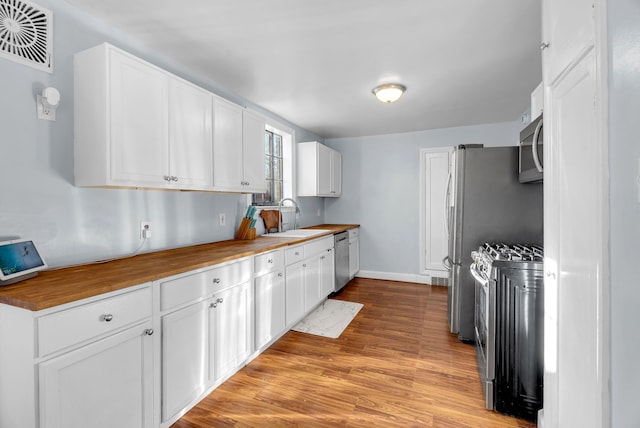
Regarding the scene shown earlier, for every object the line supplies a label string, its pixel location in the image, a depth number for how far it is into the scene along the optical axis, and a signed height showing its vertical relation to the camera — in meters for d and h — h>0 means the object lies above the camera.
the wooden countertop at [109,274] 1.13 -0.30
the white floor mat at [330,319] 2.95 -1.13
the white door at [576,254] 0.83 -0.14
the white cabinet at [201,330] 1.61 -0.72
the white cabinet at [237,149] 2.35 +0.55
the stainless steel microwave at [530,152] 1.64 +0.38
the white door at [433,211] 4.55 +0.04
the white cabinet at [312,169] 4.18 +0.63
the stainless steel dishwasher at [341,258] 4.02 -0.62
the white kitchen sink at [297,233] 3.24 -0.23
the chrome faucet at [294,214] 3.70 +0.01
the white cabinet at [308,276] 2.85 -0.67
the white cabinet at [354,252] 4.59 -0.61
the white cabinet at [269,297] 2.36 -0.69
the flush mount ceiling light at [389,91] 2.84 +1.17
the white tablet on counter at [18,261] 1.27 -0.21
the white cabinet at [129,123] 1.60 +0.53
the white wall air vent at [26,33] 1.43 +0.90
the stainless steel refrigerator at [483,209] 2.45 +0.03
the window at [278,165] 3.76 +0.65
